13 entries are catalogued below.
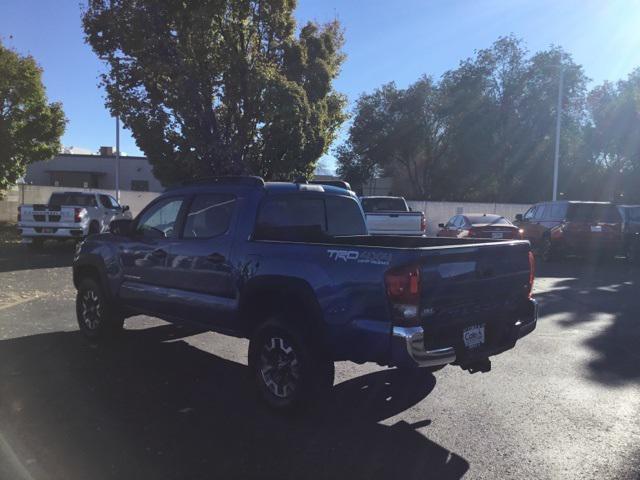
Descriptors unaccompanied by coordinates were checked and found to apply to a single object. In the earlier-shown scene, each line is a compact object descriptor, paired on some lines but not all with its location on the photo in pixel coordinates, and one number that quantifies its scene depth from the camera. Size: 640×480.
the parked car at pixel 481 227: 14.99
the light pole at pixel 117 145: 25.89
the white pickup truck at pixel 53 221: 16.31
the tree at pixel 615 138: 33.72
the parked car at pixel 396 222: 15.59
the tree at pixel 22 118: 20.89
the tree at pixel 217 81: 17.05
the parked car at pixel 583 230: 15.27
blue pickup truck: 3.90
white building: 46.72
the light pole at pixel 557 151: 26.77
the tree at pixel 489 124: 38.56
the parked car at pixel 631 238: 15.66
